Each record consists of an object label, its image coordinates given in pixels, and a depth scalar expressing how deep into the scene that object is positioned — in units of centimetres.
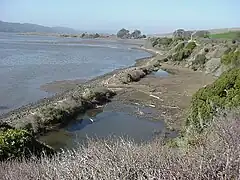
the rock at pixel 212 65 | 3124
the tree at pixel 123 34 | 11716
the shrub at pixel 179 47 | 4282
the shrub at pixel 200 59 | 3463
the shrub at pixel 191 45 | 4093
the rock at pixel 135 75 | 2668
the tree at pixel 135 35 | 12180
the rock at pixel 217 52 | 3484
